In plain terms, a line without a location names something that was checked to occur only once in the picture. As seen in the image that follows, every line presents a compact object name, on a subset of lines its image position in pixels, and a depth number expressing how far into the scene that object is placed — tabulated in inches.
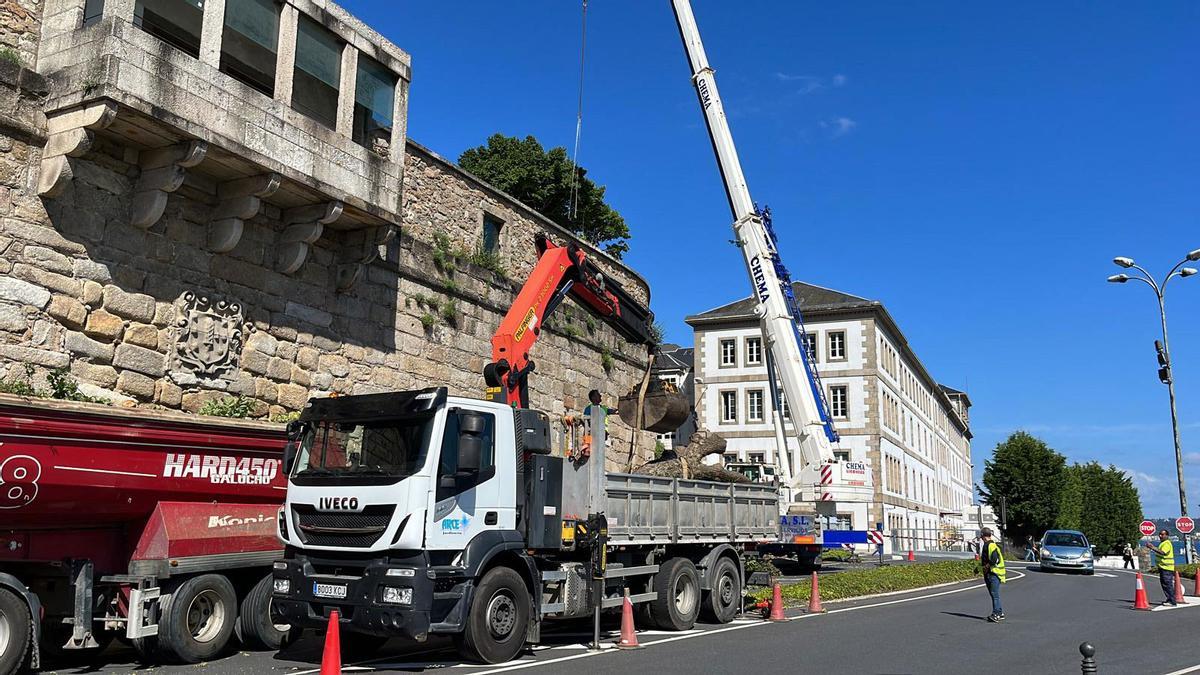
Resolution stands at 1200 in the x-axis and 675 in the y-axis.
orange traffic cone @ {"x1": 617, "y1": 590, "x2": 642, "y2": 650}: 431.2
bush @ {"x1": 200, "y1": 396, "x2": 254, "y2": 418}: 499.5
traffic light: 1107.9
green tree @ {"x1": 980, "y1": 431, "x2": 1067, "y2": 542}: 2482.8
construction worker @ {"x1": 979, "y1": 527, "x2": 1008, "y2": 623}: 583.2
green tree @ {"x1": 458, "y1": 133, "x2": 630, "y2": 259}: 1621.6
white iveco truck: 355.6
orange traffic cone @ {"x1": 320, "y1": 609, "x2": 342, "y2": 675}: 300.7
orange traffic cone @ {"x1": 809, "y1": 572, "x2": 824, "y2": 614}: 599.5
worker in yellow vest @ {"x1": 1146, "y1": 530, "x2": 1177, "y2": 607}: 732.0
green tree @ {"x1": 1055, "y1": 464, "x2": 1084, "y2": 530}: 2506.2
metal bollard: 254.7
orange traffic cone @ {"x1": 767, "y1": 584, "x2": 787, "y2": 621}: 549.0
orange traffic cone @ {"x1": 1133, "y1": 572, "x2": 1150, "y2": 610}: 692.7
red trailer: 328.5
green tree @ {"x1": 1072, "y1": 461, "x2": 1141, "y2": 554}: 2677.2
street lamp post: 1081.8
